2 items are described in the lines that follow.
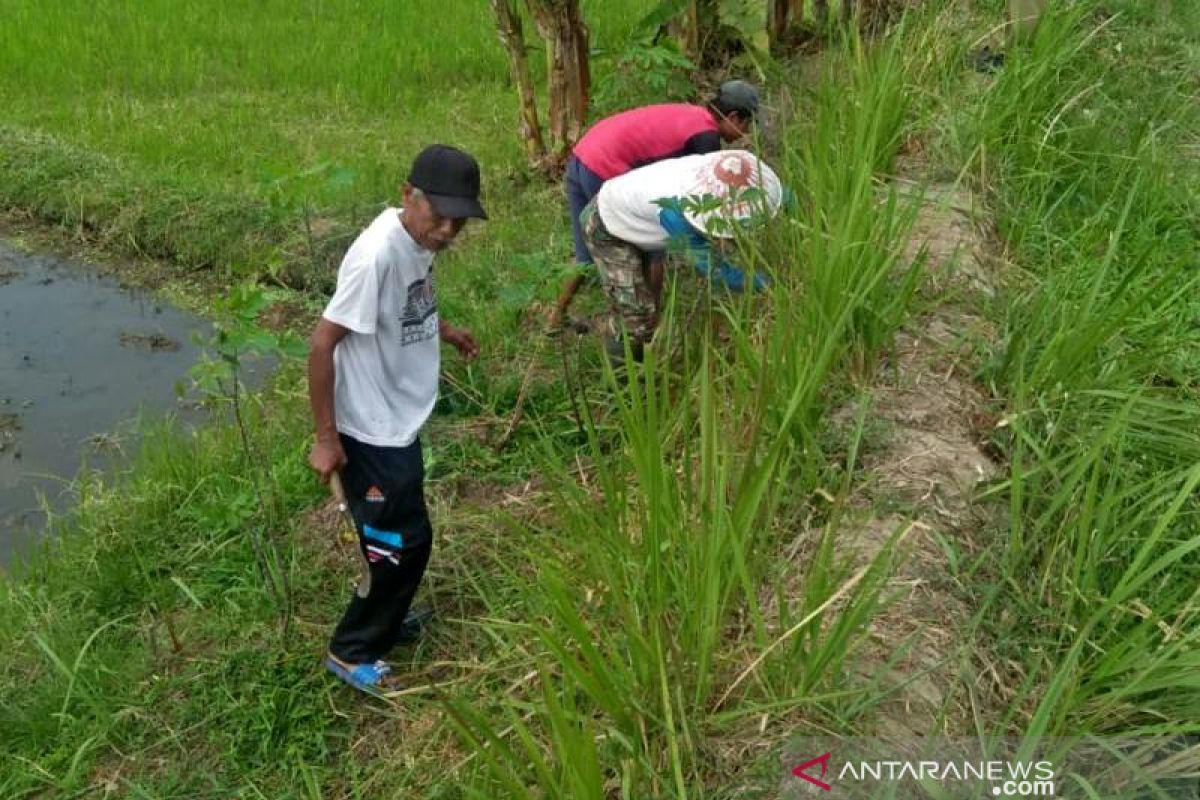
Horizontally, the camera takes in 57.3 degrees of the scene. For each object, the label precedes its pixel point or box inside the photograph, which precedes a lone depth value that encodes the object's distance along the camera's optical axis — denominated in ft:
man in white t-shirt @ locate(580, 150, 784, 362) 10.28
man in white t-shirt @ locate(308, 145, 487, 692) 8.19
